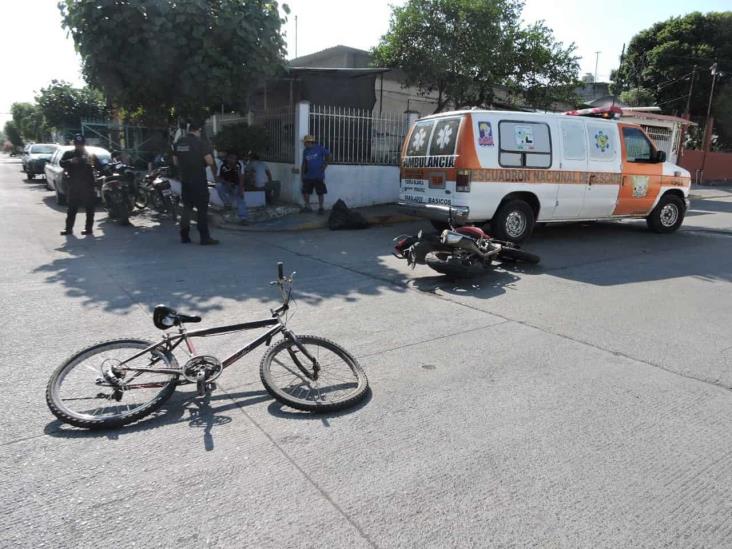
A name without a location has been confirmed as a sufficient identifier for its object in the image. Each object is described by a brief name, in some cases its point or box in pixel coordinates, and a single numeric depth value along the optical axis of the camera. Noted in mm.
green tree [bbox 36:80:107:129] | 30672
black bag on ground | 11023
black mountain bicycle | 3248
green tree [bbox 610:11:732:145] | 29438
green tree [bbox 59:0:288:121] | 10391
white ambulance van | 8375
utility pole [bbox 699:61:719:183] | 27136
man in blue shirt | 11703
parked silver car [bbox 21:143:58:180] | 23594
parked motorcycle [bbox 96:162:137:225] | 11117
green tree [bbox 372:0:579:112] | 14078
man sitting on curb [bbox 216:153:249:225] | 11654
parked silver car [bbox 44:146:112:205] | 14287
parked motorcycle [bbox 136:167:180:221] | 12148
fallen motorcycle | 6621
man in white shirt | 12391
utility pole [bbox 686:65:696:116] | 28422
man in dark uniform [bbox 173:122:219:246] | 8930
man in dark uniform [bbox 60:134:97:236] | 9695
